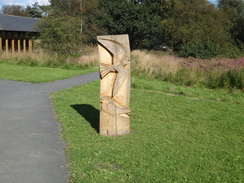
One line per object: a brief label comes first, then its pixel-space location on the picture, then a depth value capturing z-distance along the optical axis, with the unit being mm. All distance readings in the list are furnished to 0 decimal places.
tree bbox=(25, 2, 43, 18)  59469
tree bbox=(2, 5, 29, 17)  58047
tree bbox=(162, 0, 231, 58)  23641
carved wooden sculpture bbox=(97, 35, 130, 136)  5801
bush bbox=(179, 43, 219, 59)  22609
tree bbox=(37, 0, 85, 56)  20219
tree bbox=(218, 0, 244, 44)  32219
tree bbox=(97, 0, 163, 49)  31422
